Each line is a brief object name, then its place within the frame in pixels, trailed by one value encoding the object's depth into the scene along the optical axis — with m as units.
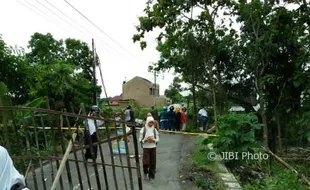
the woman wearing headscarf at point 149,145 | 6.63
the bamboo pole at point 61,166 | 3.46
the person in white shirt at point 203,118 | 15.96
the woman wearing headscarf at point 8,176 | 2.25
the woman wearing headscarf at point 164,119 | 16.25
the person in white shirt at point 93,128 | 6.63
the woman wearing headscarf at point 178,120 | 16.07
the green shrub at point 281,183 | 5.77
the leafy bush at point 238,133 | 7.72
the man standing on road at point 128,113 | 11.42
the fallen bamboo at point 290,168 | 6.65
